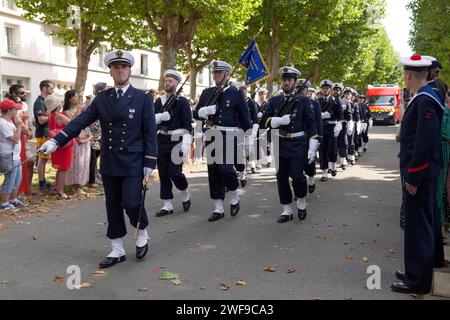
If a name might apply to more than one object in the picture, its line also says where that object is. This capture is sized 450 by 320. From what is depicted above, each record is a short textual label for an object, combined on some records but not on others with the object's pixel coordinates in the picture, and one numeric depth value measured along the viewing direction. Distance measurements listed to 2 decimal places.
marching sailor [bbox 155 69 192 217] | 8.38
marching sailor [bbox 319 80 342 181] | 12.62
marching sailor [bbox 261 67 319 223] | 8.05
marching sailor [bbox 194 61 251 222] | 8.30
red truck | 45.38
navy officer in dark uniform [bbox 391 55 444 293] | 4.86
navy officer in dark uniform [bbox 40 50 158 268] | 5.89
